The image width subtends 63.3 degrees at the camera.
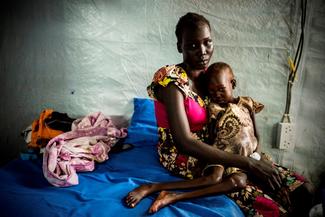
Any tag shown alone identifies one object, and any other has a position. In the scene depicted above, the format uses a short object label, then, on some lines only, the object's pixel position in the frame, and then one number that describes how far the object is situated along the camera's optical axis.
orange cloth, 1.69
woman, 1.18
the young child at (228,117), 1.28
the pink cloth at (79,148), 1.26
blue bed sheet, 1.02
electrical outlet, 1.79
